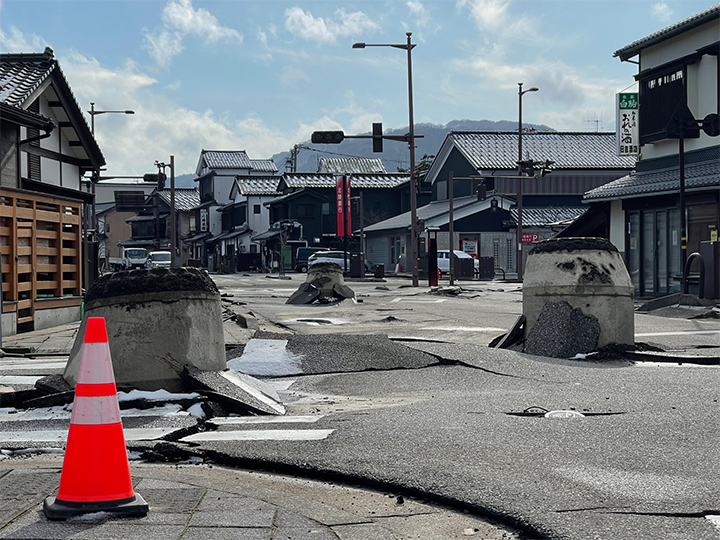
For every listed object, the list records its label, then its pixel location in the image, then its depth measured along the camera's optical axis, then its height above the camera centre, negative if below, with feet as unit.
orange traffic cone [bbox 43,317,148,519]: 12.80 -2.70
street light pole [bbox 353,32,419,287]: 115.75 +14.70
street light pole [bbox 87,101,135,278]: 168.09 +26.93
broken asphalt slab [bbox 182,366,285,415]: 21.74 -3.13
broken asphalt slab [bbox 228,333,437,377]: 30.35 -3.23
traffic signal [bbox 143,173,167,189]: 192.24 +17.63
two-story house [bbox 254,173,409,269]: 230.89 +13.25
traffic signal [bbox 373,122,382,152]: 108.55 +14.24
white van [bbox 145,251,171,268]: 206.04 +0.79
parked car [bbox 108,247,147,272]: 216.54 +0.64
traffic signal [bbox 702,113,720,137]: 76.78 +11.06
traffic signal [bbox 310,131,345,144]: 105.81 +14.09
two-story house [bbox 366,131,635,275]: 178.60 +14.21
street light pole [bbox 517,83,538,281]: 144.87 +6.21
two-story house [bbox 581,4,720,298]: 77.25 +8.13
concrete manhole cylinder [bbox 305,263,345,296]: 72.90 -1.35
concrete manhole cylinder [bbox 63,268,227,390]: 22.74 -1.57
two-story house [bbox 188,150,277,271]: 285.64 +23.17
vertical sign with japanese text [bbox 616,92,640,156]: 90.02 +13.22
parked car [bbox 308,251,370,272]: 195.83 +0.99
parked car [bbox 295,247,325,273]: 214.26 +0.64
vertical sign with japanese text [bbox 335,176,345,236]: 201.98 +11.34
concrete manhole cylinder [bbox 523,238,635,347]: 34.60 -0.93
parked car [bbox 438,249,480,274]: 162.99 +0.37
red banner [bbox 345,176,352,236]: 200.31 +12.22
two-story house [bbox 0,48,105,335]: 48.03 +3.83
